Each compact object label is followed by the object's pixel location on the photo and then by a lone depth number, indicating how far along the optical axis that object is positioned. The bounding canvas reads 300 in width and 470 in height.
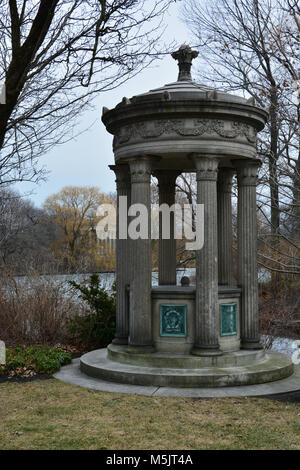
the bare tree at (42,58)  6.51
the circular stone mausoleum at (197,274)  9.48
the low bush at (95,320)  13.21
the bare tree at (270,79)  15.65
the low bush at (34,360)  10.33
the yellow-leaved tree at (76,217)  41.88
